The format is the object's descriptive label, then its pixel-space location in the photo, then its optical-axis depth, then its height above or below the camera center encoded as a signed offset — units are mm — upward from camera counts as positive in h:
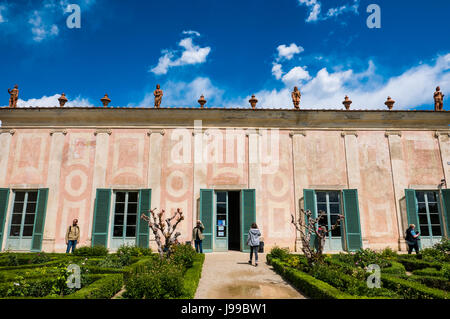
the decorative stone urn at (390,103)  12845 +5014
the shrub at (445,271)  6693 -1124
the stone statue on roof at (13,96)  12663 +5300
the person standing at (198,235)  10375 -454
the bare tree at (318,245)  7344 -574
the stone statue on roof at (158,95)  12653 +5337
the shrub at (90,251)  9805 -921
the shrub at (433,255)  8766 -1019
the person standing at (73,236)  10492 -456
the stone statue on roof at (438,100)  12812 +5124
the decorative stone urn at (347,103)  12875 +5041
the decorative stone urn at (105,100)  12578 +5052
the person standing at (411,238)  10234 -555
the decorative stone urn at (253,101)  12751 +5081
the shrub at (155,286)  4910 -1044
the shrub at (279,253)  8914 -934
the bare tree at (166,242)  7891 -531
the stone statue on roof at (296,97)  12719 +5247
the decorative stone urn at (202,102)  12641 +5001
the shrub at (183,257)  7621 -893
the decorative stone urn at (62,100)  12674 +5120
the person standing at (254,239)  8859 -495
